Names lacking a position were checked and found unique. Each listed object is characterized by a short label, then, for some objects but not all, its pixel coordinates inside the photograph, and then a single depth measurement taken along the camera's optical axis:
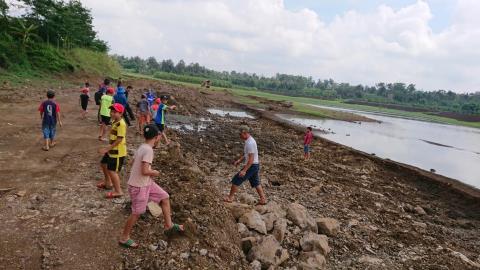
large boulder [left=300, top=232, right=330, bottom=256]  7.87
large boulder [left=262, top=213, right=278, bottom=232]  8.12
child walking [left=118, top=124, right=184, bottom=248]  5.70
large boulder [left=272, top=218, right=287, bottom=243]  7.95
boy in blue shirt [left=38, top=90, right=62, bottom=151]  10.25
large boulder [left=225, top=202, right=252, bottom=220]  8.30
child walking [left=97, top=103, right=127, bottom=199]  7.38
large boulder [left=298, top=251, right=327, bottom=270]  7.22
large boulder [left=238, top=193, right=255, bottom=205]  9.56
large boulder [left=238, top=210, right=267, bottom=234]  7.87
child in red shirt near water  18.41
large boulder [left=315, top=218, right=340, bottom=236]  8.98
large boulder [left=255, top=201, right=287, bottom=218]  8.77
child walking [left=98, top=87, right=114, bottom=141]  12.43
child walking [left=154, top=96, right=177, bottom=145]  12.80
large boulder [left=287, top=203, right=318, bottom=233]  8.77
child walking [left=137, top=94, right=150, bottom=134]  14.85
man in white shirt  9.01
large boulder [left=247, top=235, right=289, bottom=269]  6.96
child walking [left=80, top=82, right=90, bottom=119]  16.44
